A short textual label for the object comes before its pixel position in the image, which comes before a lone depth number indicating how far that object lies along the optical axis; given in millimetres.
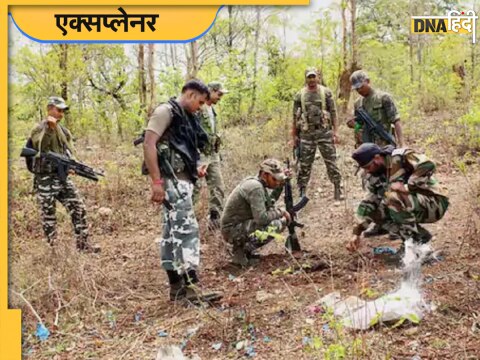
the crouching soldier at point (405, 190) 3652
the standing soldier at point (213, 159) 5156
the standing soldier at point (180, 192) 3328
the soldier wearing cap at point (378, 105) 4918
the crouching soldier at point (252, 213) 3889
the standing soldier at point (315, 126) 5859
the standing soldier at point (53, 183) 4941
